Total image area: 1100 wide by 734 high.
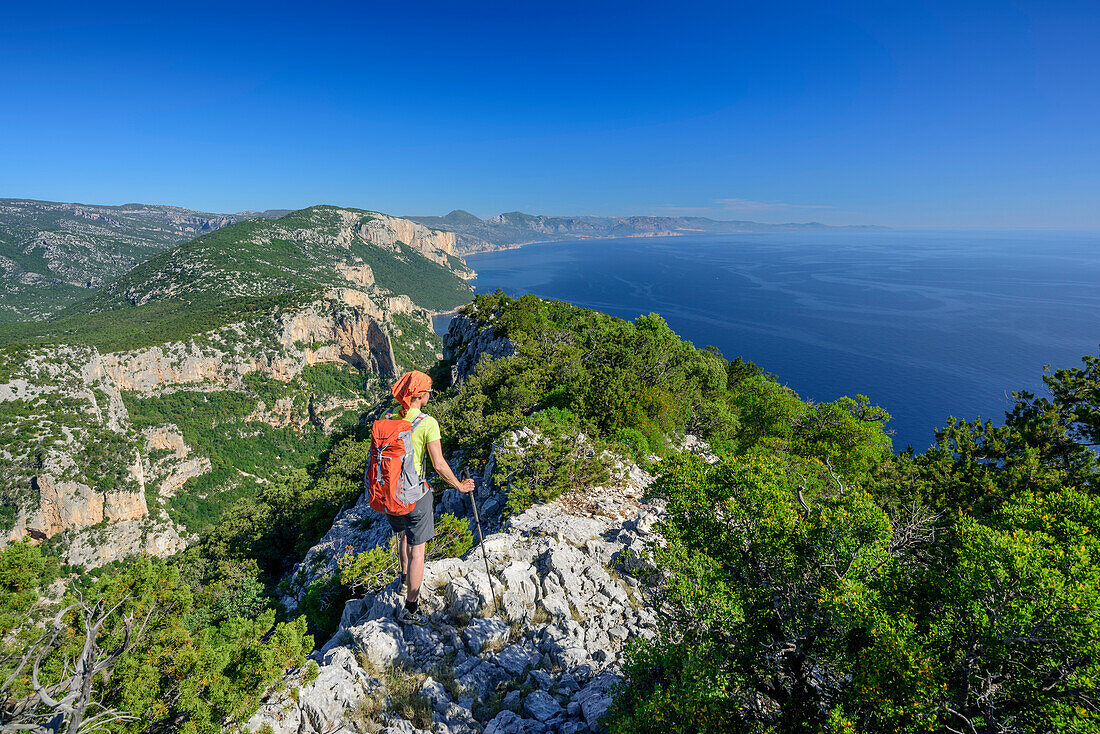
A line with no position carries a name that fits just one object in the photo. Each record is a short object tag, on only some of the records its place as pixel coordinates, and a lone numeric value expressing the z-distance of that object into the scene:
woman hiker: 6.79
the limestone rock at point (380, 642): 8.57
